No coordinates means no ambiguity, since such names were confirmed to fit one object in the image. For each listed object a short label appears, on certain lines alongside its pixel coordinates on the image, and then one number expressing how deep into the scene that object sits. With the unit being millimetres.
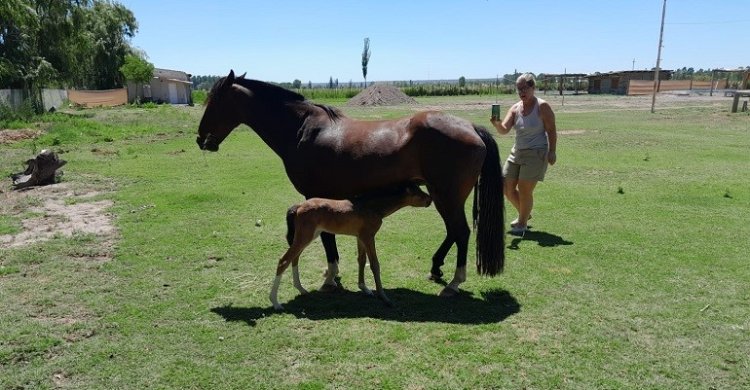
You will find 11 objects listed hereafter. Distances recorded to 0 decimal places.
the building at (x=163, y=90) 47781
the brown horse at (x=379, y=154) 4762
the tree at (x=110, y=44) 41641
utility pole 27648
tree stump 9875
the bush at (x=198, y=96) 54719
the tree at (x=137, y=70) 43312
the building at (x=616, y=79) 58203
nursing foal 4547
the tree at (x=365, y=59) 93562
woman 6508
